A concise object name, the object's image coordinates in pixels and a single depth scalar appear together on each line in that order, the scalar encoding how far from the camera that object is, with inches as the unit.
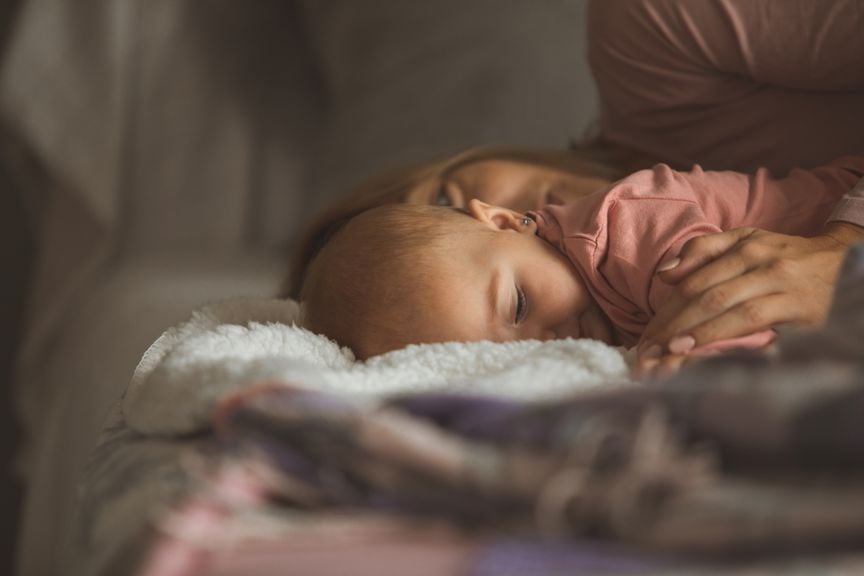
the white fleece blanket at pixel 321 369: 27.4
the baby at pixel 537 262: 35.7
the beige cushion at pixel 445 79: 66.4
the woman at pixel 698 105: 42.3
